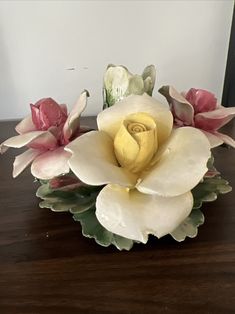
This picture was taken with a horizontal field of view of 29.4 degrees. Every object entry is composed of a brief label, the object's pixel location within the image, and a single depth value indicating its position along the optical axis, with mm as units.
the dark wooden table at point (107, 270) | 406
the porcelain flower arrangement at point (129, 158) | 414
